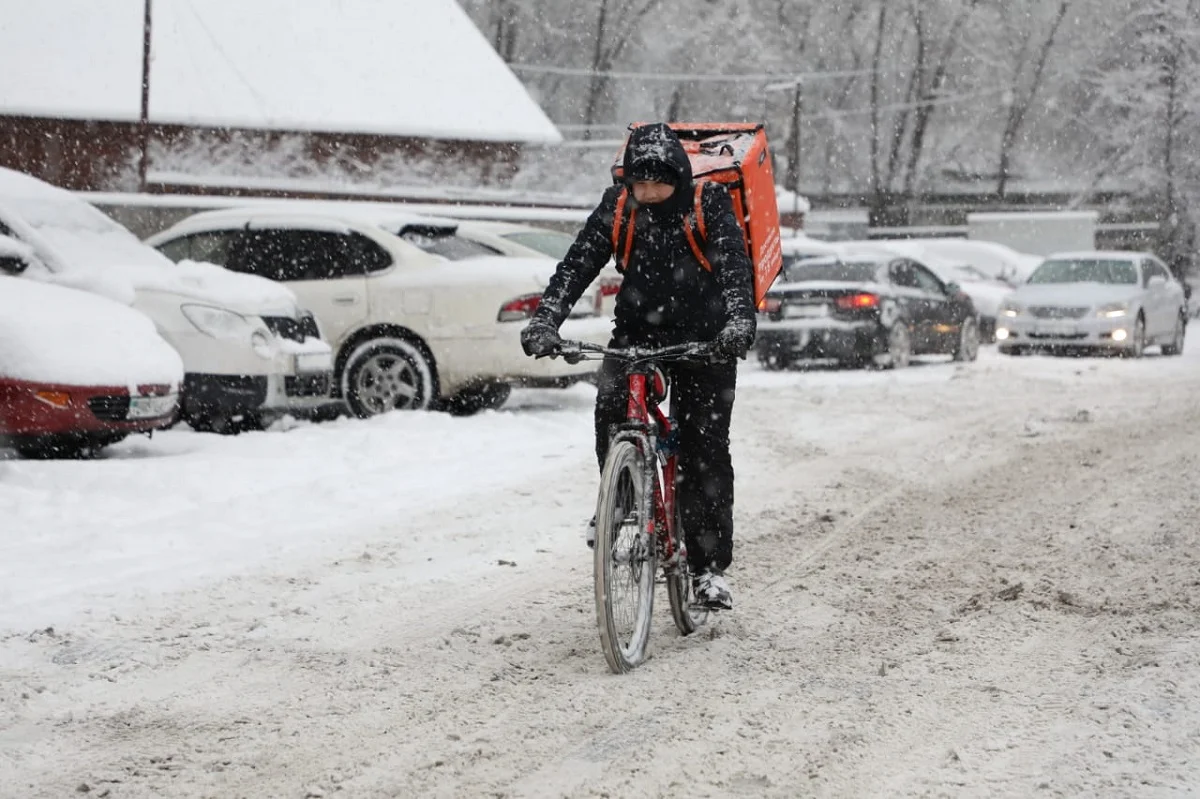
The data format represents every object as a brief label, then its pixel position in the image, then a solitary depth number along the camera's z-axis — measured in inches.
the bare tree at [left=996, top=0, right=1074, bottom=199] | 2313.0
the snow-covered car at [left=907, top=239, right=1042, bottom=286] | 1195.3
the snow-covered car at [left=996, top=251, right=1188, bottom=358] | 800.9
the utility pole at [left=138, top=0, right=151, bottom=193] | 1000.2
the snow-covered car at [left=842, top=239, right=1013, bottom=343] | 971.3
